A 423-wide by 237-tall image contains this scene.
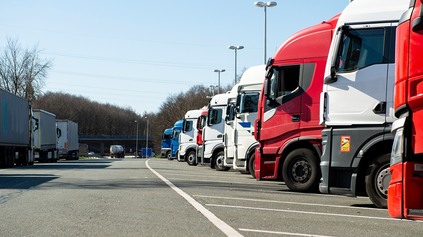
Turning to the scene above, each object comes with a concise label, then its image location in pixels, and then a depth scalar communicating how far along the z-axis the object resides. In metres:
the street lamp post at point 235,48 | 55.72
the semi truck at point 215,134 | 27.86
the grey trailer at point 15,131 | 29.92
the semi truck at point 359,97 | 11.30
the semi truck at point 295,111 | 14.34
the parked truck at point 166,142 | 60.39
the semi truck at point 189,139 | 36.69
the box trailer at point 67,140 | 53.56
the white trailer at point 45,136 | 41.28
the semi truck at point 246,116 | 20.19
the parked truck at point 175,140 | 48.06
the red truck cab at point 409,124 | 6.06
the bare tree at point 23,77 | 64.47
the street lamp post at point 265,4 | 37.91
